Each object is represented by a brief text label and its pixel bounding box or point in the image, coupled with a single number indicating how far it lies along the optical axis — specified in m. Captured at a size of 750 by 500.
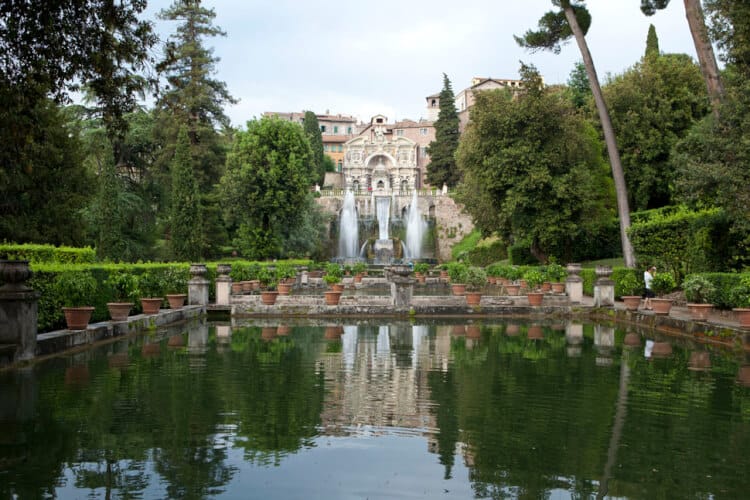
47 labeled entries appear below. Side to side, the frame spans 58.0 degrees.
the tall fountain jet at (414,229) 60.53
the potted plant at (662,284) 17.06
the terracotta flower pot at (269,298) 18.52
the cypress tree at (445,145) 66.50
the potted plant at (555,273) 24.77
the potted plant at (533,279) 22.81
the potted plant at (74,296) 11.78
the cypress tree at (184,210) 33.81
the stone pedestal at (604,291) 18.33
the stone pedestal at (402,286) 18.27
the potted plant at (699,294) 14.01
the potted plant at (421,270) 35.03
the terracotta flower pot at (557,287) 23.69
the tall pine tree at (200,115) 41.00
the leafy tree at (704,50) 16.88
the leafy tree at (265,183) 36.56
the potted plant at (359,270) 32.94
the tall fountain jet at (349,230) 58.75
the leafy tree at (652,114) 30.47
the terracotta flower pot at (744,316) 12.29
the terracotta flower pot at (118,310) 13.71
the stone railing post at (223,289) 19.27
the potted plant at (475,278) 22.22
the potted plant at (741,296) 12.55
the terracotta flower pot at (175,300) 17.55
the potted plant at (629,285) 19.94
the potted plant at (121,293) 13.73
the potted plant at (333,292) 18.38
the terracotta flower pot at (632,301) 17.20
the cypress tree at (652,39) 41.34
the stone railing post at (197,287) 19.19
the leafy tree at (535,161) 29.12
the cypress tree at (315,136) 72.88
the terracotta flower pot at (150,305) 15.49
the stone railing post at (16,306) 9.22
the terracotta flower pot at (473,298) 18.34
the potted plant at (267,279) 25.07
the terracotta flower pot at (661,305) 15.33
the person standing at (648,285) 17.14
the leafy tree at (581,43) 22.11
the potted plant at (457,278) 22.03
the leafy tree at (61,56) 8.45
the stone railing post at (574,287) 19.81
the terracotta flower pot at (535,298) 18.64
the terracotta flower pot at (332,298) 18.36
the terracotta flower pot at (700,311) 13.97
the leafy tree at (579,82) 51.18
